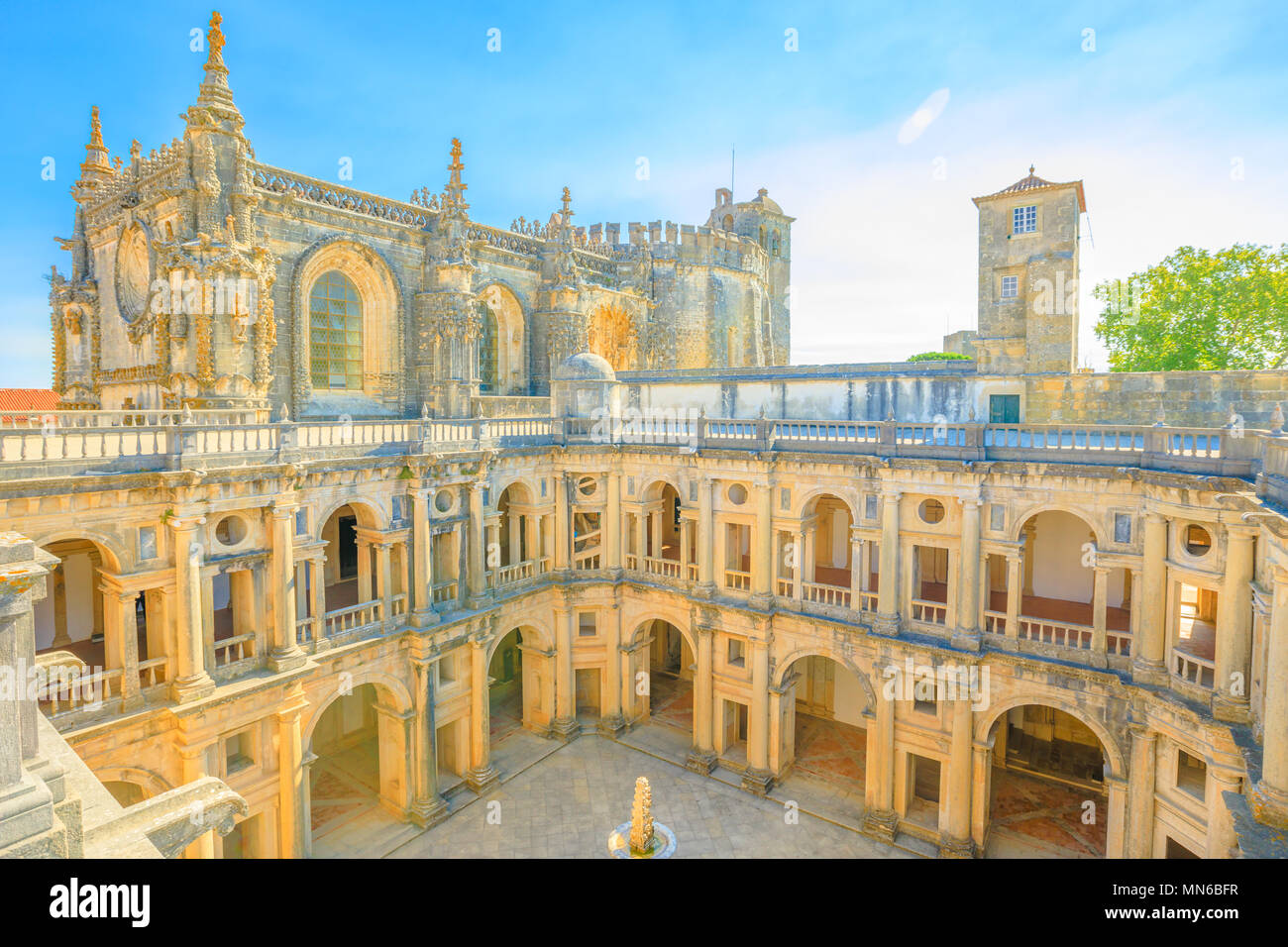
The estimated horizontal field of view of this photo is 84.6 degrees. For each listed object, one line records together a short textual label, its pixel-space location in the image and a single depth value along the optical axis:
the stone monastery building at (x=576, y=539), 17.58
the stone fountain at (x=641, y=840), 20.22
